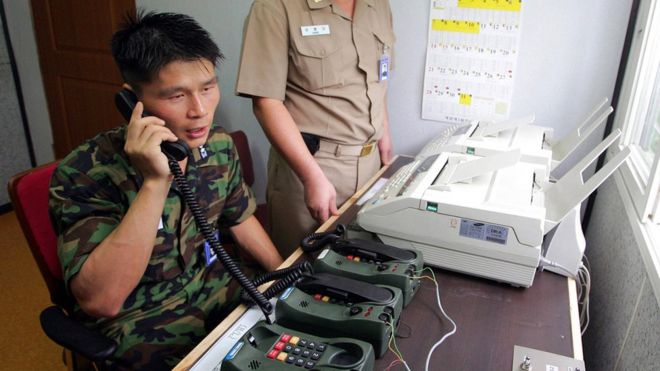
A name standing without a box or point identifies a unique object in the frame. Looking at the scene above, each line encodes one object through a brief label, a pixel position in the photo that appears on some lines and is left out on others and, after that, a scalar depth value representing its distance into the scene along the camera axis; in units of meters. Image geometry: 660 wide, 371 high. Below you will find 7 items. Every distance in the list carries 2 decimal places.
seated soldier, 0.96
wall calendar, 1.76
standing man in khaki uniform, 1.48
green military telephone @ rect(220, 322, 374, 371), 0.72
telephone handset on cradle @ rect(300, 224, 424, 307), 0.97
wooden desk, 0.87
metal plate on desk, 0.83
